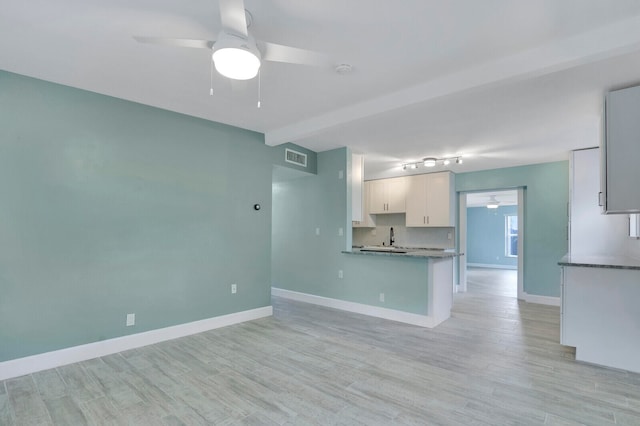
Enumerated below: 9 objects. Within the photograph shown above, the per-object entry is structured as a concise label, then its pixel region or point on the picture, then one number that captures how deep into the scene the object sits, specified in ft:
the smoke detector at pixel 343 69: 8.56
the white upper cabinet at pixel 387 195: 22.53
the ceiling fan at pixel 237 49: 5.47
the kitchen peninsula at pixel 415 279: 13.83
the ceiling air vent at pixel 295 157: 16.19
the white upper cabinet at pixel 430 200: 20.72
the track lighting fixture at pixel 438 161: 17.90
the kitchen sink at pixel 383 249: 18.38
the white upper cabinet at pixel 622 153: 8.79
